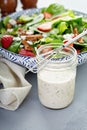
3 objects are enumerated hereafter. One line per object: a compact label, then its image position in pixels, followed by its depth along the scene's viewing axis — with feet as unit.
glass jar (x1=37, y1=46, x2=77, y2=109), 1.73
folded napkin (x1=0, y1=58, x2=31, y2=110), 1.81
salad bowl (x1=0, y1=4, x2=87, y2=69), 1.99
